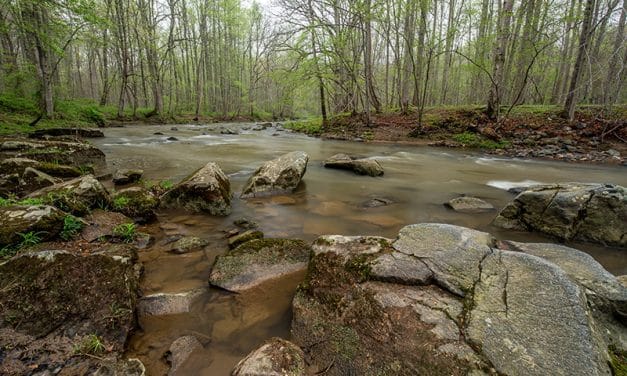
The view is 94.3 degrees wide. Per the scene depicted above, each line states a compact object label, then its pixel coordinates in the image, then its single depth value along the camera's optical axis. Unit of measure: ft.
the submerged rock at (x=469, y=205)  15.62
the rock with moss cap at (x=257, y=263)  8.68
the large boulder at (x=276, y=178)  17.56
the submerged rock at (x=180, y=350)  6.05
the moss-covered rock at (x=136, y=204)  12.94
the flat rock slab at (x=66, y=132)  30.66
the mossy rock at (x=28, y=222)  8.69
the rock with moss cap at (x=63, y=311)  5.51
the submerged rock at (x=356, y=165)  23.17
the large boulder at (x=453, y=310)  4.83
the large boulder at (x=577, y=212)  11.09
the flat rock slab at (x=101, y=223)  10.37
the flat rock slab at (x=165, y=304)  7.44
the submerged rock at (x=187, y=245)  10.55
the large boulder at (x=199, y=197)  14.21
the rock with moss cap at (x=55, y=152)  19.08
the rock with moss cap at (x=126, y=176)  18.26
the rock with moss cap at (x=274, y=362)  5.23
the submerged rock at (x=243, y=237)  11.04
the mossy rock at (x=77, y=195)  11.06
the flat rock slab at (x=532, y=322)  4.59
